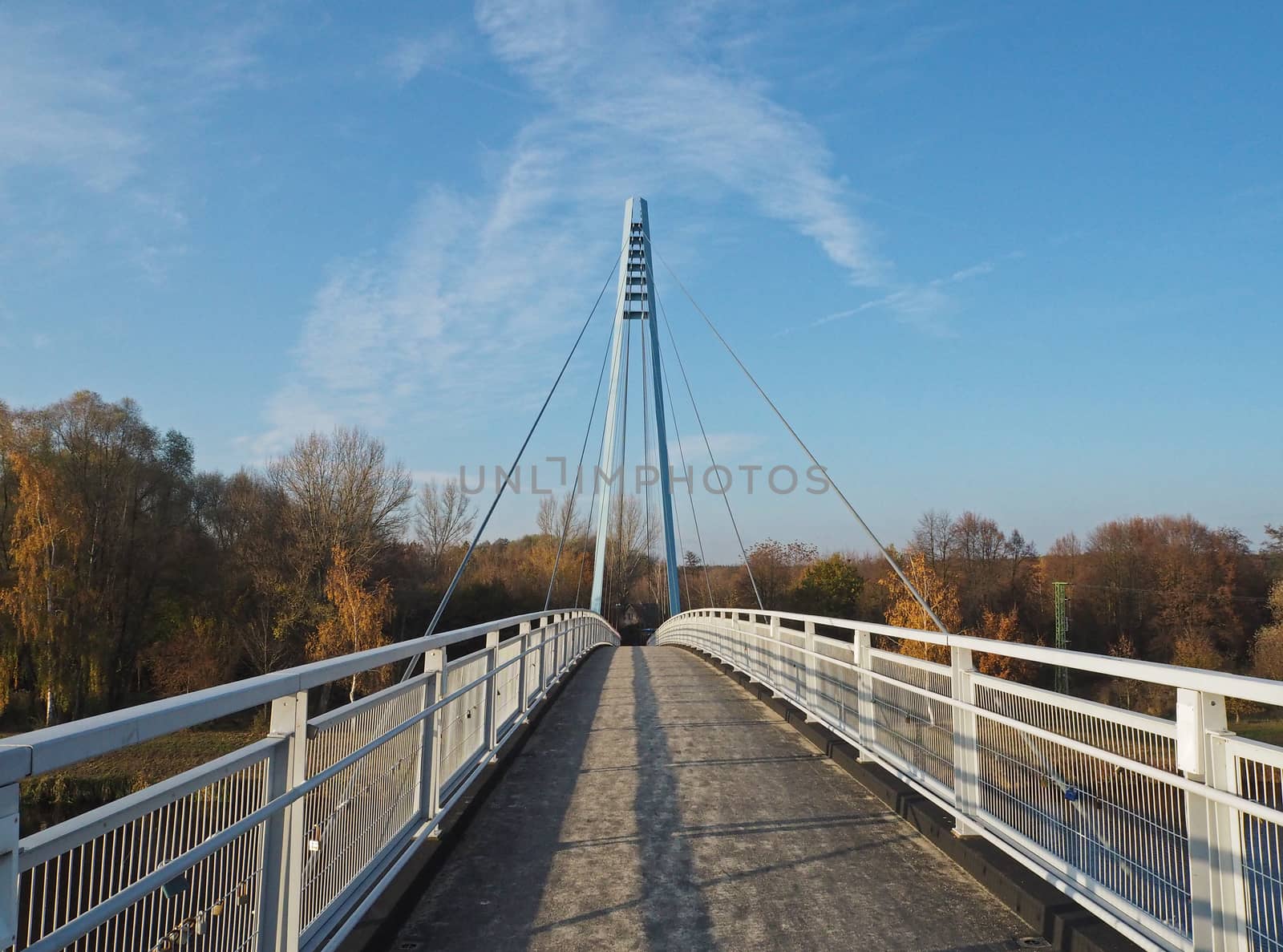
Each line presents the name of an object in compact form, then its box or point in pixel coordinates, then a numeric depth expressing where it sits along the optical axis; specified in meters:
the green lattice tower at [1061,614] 43.53
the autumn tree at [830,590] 54.84
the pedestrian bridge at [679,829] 2.24
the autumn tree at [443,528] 55.53
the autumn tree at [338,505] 37.91
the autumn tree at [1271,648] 35.44
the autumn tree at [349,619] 34.59
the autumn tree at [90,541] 31.53
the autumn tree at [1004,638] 39.59
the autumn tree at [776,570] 57.38
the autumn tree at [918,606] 39.78
